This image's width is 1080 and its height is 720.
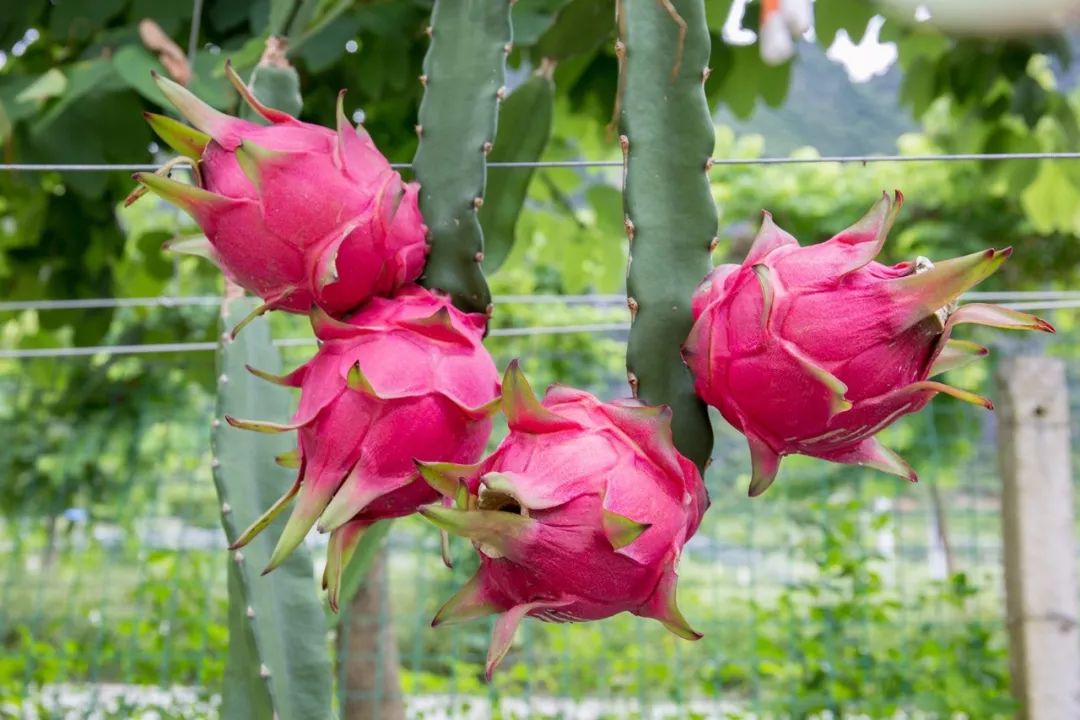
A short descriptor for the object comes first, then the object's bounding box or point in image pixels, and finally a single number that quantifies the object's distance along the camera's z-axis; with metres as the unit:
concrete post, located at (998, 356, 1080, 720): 1.91
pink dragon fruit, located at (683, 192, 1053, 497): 0.45
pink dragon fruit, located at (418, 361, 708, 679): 0.42
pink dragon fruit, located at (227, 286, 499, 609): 0.47
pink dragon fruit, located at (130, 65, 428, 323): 0.50
